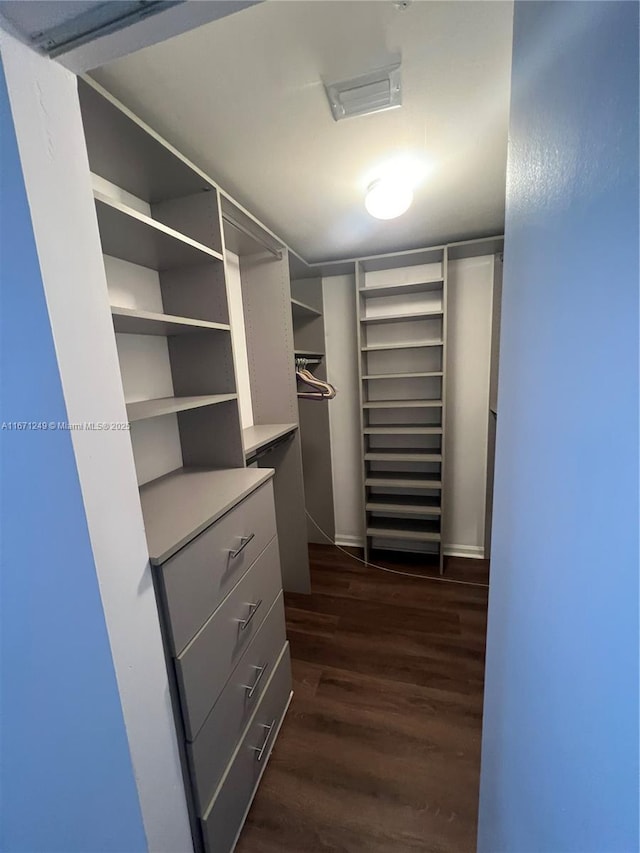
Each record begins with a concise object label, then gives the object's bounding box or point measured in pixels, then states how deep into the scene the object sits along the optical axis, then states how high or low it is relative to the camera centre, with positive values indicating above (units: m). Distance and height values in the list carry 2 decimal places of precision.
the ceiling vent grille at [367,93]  0.90 +0.81
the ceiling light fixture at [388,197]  1.39 +0.75
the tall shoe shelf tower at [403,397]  2.31 -0.24
